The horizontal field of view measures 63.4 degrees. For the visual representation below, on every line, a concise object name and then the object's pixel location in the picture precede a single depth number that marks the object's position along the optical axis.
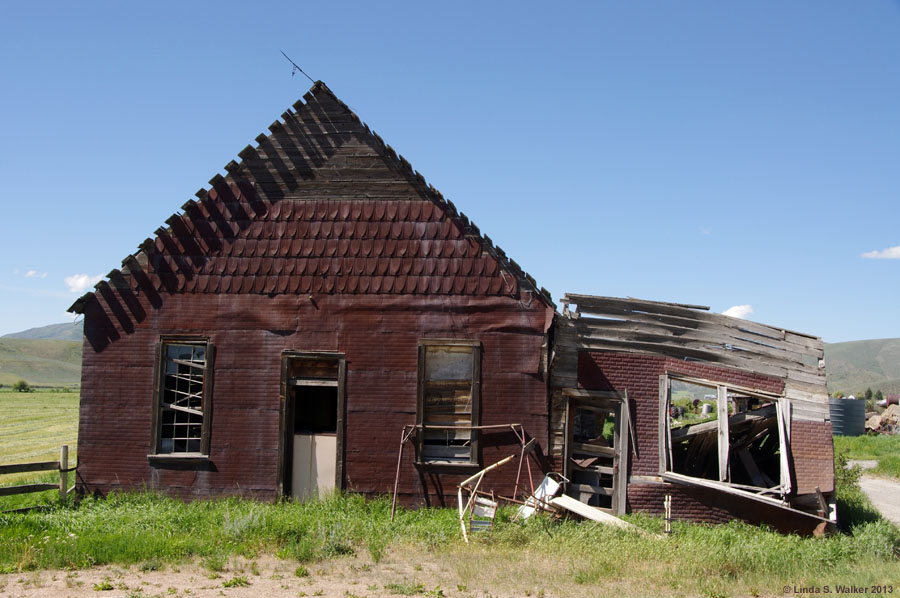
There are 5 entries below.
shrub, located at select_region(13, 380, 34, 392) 70.06
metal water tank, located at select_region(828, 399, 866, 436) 34.53
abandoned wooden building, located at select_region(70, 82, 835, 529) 12.32
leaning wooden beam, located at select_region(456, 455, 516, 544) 10.45
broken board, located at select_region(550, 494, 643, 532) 11.03
